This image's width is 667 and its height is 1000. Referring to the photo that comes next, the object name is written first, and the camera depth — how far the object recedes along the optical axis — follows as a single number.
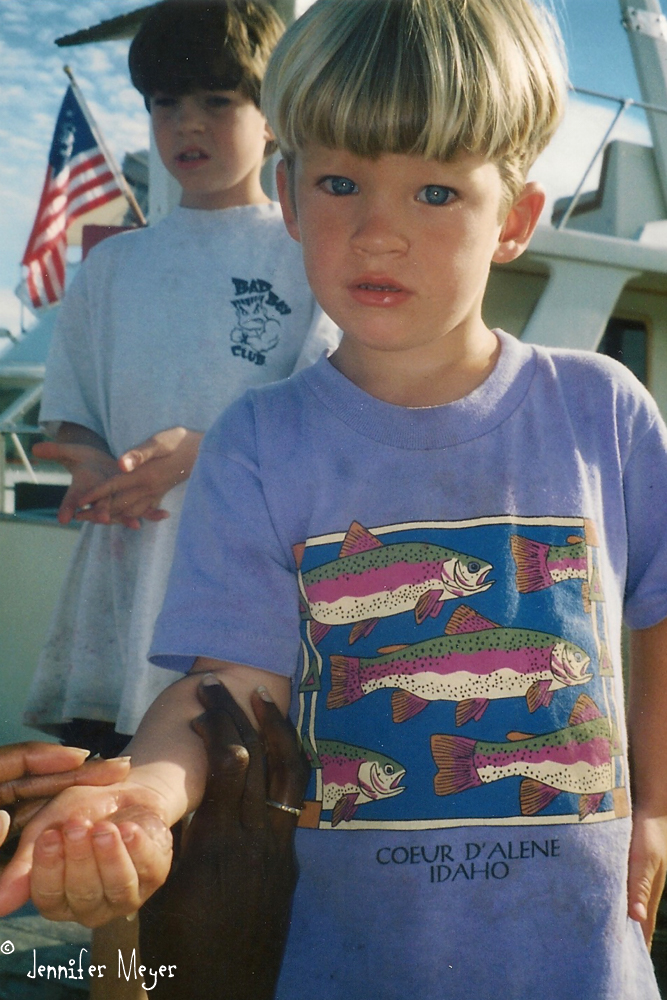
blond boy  0.59
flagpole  1.09
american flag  1.28
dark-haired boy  0.98
